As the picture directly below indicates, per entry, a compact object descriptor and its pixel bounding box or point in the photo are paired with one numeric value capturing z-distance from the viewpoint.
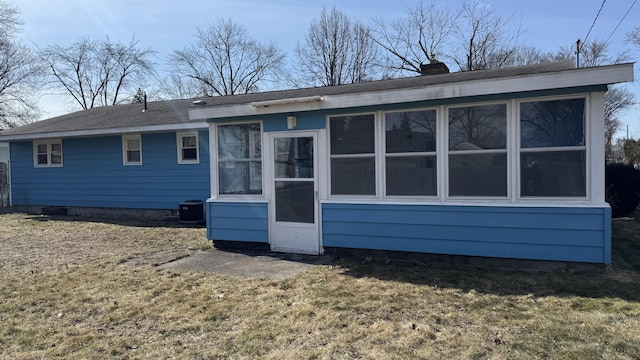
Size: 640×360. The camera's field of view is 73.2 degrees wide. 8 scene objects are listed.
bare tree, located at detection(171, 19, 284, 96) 32.47
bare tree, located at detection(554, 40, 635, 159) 23.75
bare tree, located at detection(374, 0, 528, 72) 24.34
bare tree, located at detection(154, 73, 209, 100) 33.03
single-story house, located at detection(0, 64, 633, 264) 5.40
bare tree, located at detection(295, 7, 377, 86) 27.02
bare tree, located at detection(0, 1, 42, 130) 25.78
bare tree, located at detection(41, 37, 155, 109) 34.00
